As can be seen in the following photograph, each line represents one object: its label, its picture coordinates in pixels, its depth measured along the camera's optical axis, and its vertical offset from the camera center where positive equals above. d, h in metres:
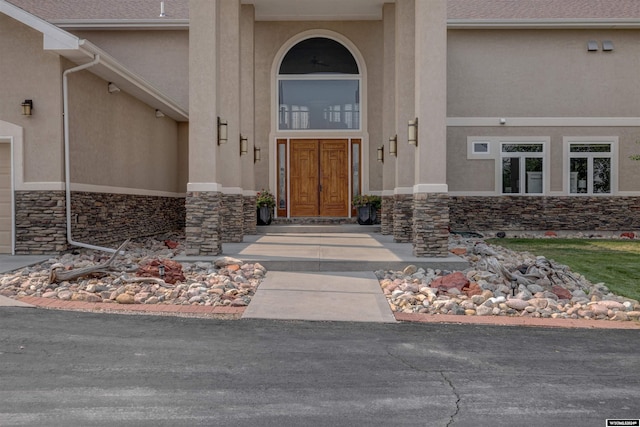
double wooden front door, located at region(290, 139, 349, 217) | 15.86 +0.46
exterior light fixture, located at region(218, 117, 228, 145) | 9.73 +1.11
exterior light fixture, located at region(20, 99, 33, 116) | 9.57 +1.54
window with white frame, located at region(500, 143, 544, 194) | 15.73 +0.73
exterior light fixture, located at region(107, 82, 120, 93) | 11.44 +2.25
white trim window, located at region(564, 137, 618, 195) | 15.62 +0.80
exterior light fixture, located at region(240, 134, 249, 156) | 12.40 +1.12
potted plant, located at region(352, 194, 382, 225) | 14.73 -0.39
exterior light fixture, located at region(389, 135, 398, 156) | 12.13 +1.09
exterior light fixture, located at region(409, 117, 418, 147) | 9.31 +1.06
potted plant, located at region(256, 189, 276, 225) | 14.65 -0.35
